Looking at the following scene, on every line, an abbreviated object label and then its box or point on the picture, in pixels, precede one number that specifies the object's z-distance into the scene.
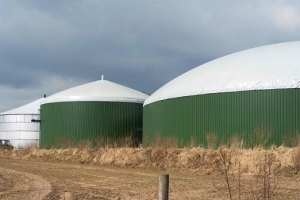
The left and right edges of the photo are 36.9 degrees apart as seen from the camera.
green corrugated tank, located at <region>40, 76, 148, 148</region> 37.38
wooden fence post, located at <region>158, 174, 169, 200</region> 7.41
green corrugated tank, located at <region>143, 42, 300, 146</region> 21.83
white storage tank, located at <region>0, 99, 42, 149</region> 48.25
